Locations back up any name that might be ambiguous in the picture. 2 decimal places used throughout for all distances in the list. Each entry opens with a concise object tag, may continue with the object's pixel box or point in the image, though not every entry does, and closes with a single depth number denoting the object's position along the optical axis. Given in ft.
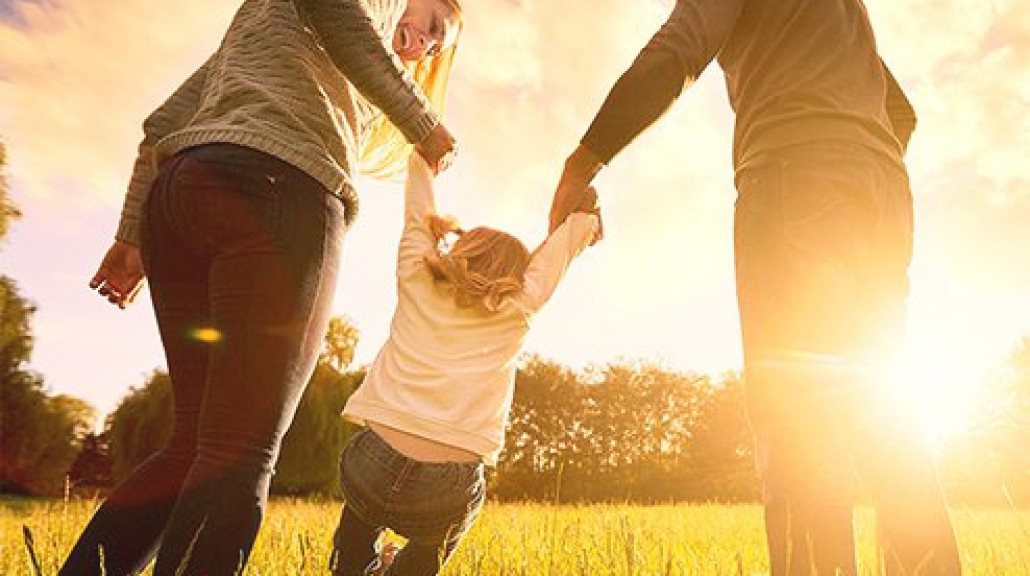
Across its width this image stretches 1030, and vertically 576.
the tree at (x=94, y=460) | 78.59
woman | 5.28
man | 5.98
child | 8.50
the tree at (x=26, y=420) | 68.74
